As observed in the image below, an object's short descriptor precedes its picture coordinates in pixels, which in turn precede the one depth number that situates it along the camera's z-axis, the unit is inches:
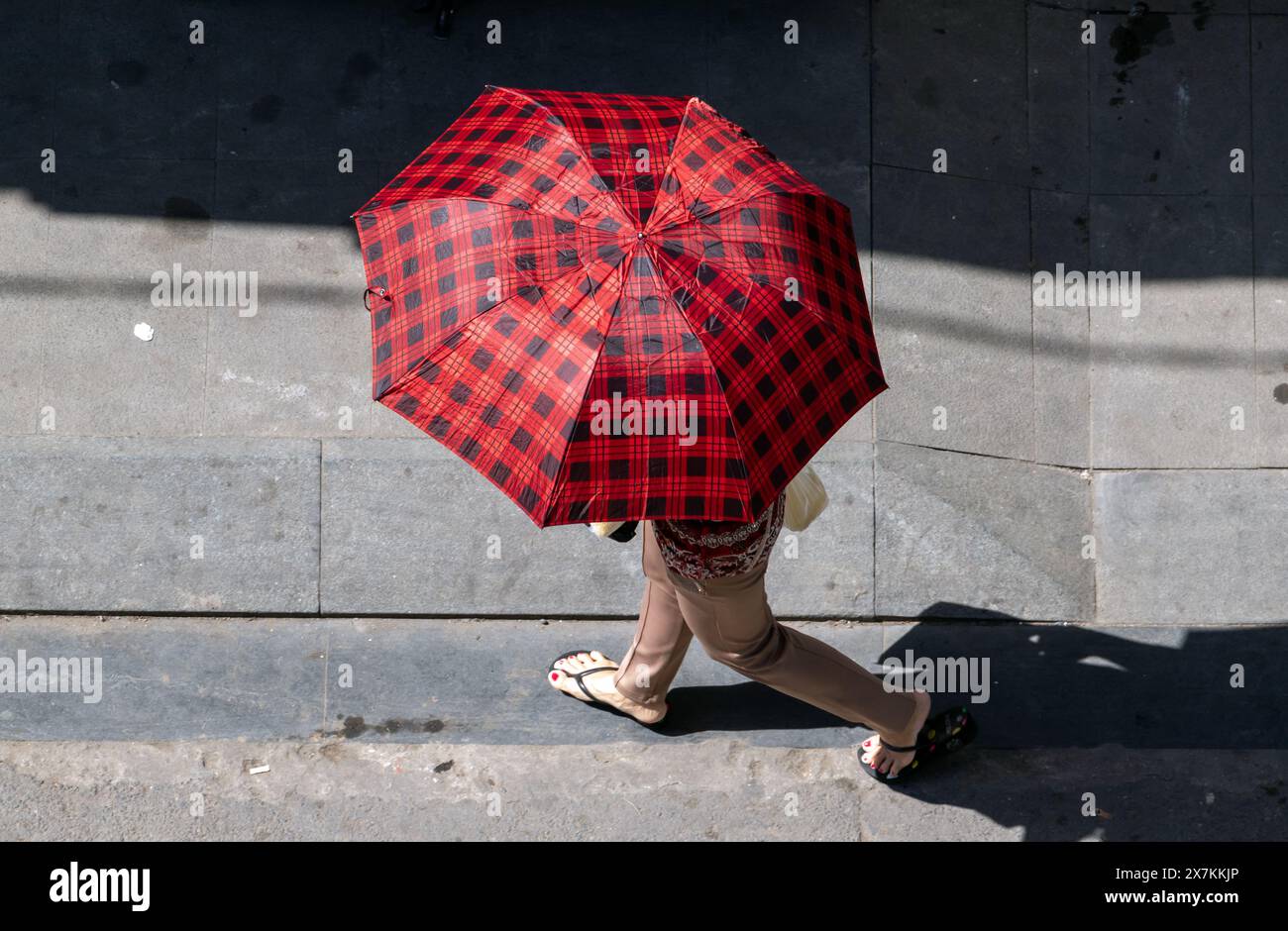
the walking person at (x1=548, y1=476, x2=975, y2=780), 159.3
